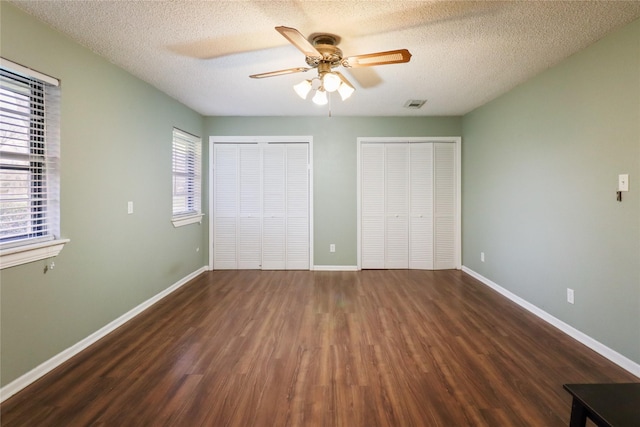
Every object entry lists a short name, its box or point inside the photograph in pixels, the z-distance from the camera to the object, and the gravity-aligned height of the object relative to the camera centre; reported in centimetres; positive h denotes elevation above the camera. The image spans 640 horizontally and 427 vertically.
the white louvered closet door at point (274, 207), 469 +8
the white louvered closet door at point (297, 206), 469 +10
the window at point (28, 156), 186 +37
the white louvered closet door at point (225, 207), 471 +8
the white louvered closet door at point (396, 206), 471 +11
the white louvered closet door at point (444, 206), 470 +11
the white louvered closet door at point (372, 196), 471 +27
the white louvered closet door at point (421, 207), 469 +9
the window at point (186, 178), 393 +48
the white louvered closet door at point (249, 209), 470 +5
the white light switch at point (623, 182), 209 +23
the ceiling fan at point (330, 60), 200 +111
